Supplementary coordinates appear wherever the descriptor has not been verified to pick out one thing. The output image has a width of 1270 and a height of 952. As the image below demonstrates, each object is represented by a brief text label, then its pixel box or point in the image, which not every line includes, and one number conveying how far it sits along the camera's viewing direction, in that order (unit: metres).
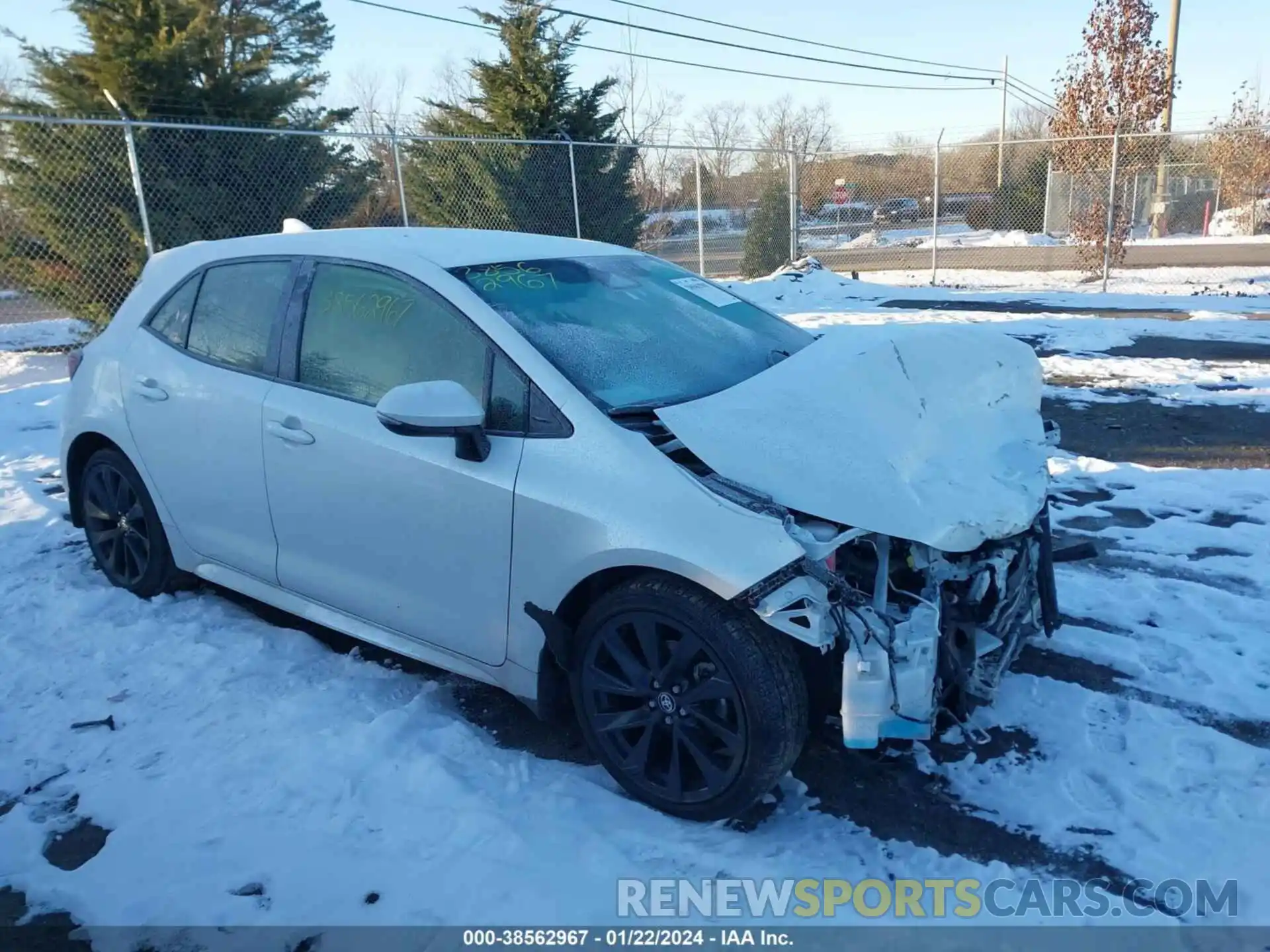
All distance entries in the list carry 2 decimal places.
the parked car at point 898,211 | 23.36
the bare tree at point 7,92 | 12.23
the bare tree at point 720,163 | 17.41
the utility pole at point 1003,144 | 22.39
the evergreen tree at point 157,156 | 11.12
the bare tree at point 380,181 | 13.00
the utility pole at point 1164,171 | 17.11
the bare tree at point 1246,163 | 20.73
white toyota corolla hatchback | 2.62
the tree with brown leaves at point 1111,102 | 16.53
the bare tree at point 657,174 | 17.55
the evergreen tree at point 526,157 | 14.77
